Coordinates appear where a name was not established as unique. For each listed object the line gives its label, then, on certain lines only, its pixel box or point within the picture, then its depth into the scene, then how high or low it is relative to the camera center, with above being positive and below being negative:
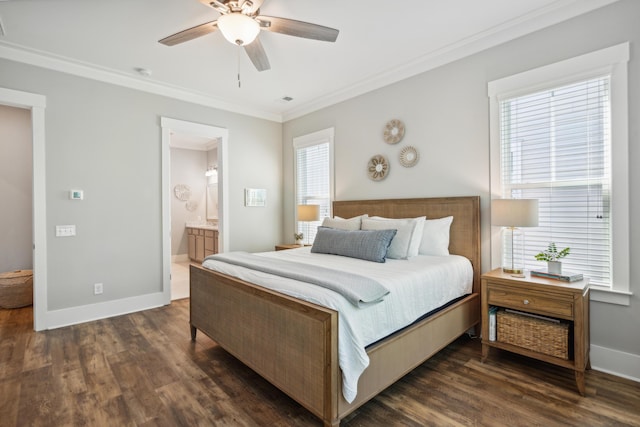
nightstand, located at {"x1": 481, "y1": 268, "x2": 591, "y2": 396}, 2.13 -0.75
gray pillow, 2.85 -0.30
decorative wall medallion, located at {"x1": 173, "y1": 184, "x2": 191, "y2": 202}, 7.50 +0.49
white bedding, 1.70 -0.54
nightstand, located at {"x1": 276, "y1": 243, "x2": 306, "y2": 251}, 4.51 -0.49
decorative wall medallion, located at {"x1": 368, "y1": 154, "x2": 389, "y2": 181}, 3.88 +0.54
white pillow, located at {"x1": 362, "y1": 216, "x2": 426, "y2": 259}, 2.96 -0.23
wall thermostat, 3.49 +0.21
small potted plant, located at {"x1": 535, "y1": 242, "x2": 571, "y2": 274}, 2.41 -0.36
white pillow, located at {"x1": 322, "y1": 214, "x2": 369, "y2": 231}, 3.53 -0.13
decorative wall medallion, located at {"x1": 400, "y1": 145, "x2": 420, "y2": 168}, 3.58 +0.62
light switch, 3.43 -0.19
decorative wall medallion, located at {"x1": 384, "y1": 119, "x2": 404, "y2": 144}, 3.71 +0.94
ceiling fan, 2.19 +1.35
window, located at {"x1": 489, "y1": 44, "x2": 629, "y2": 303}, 2.33 +0.44
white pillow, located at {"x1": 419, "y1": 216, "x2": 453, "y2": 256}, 3.12 -0.25
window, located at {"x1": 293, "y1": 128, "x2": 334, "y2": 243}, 4.66 +0.60
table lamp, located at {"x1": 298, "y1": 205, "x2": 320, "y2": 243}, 4.51 -0.01
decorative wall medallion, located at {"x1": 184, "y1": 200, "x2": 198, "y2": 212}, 7.65 +0.18
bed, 1.68 -0.82
